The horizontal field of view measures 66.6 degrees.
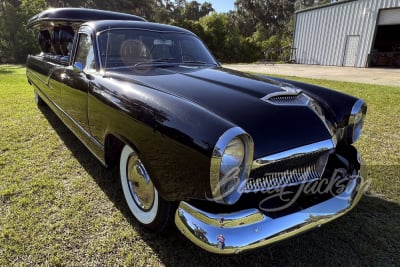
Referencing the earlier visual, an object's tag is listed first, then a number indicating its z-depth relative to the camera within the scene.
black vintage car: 1.64
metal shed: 17.08
